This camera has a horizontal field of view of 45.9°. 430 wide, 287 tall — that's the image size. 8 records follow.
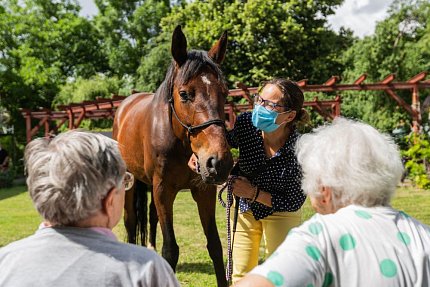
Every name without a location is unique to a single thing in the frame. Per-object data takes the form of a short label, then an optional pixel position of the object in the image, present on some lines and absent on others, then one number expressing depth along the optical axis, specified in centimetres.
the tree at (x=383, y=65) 2086
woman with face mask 307
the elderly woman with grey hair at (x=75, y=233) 144
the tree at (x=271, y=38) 2522
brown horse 339
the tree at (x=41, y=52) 2912
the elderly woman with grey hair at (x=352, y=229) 144
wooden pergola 1417
